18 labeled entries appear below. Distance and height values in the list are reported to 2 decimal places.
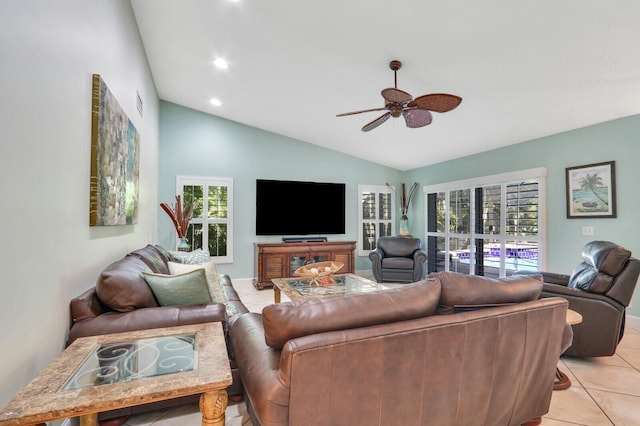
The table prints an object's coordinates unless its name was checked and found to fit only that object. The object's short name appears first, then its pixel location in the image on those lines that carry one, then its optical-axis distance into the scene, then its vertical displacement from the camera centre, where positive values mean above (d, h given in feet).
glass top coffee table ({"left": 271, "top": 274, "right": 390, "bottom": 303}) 9.62 -2.49
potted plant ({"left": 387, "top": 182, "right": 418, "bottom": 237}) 20.85 +0.99
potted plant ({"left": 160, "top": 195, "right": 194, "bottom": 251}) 14.99 -0.09
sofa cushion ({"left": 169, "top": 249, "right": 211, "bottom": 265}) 10.64 -1.49
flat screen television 18.09 +0.57
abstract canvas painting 6.37 +1.37
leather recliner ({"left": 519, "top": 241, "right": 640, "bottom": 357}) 7.79 -2.17
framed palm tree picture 11.39 +1.06
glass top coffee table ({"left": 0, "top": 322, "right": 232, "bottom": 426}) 2.92 -1.85
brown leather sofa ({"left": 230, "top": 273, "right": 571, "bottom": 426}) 3.66 -1.95
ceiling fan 8.30 +3.35
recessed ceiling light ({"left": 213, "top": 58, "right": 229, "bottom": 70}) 11.62 +6.04
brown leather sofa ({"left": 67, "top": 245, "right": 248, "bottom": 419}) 5.12 -1.77
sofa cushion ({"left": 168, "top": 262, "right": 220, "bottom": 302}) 7.67 -1.52
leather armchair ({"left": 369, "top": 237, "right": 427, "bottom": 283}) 17.51 -2.89
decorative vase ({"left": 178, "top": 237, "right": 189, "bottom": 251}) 14.32 -1.38
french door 14.08 -0.41
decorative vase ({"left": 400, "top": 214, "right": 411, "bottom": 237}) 20.16 -0.65
